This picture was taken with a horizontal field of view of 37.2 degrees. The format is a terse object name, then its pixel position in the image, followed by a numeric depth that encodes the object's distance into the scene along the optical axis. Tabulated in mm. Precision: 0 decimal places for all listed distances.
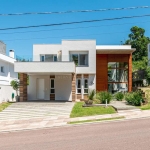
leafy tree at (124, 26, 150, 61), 52844
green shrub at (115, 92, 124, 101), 23312
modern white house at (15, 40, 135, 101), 25344
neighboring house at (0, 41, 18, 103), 23603
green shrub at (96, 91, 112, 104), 20109
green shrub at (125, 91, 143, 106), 18781
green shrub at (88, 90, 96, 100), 21625
